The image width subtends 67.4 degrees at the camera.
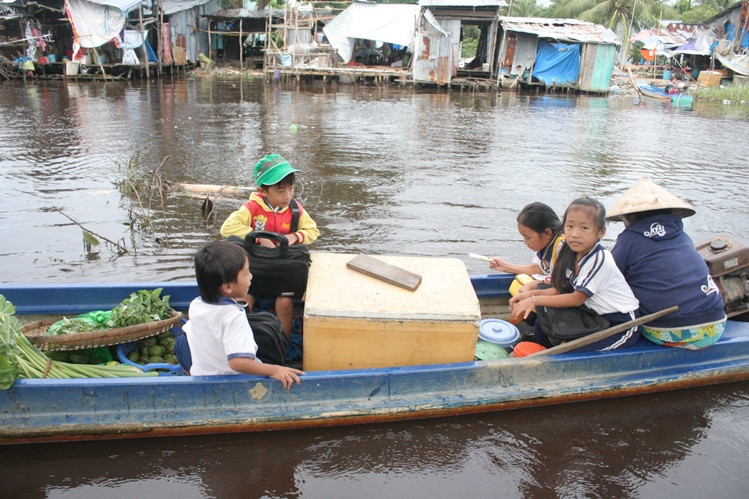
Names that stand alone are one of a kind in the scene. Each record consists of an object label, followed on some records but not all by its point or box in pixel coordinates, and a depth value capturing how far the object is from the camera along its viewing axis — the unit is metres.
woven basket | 3.37
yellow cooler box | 3.20
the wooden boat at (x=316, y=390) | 3.05
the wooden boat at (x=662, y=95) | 23.49
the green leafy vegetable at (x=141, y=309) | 3.64
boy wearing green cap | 3.79
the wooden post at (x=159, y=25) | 26.62
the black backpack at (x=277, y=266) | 3.60
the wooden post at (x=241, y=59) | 30.29
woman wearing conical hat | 3.48
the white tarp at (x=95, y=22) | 23.01
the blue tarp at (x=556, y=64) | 26.47
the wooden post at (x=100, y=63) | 23.64
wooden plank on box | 3.44
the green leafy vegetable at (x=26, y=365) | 2.84
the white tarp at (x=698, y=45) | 33.06
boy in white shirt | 2.81
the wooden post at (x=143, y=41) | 24.58
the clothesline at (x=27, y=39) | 22.41
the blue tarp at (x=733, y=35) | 32.00
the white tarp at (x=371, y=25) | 27.73
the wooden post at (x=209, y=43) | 32.28
